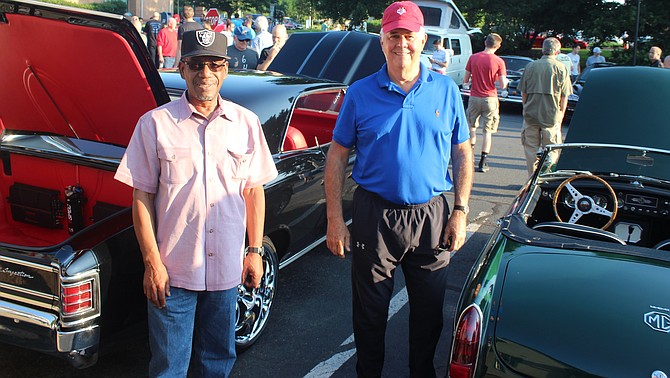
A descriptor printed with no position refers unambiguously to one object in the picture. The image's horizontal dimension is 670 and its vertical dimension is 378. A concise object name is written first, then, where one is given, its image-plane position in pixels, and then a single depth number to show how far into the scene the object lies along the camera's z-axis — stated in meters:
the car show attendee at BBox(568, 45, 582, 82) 17.53
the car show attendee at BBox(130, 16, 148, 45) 12.01
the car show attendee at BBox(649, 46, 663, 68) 11.00
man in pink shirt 2.34
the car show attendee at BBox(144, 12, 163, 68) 11.11
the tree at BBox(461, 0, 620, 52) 23.45
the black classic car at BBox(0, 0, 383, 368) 2.70
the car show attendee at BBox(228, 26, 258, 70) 9.06
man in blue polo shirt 2.73
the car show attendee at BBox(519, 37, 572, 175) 7.35
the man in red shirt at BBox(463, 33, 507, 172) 8.52
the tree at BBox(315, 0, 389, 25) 29.52
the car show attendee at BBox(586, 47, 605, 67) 18.06
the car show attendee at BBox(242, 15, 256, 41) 13.63
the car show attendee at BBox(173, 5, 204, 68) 10.27
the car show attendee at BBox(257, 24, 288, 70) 9.11
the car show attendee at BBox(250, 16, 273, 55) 10.90
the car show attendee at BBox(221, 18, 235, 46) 14.41
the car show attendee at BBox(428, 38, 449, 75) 13.33
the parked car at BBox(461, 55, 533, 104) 14.68
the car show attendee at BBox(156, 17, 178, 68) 11.42
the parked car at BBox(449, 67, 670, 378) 2.18
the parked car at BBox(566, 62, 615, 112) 13.60
